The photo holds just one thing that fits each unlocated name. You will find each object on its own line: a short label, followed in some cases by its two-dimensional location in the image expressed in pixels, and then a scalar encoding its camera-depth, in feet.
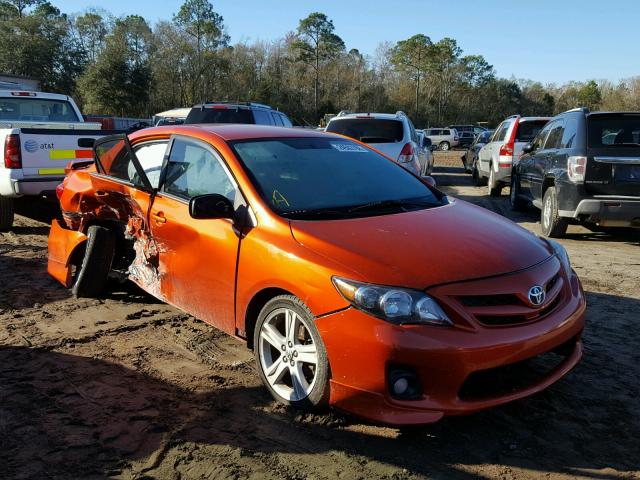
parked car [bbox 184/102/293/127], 38.83
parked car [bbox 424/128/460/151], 144.24
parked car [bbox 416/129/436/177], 41.75
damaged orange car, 9.19
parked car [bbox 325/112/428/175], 32.91
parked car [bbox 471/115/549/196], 40.93
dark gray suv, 23.89
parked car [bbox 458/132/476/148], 151.53
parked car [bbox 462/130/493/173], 59.15
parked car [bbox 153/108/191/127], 59.21
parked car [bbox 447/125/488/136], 164.62
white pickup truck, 25.18
